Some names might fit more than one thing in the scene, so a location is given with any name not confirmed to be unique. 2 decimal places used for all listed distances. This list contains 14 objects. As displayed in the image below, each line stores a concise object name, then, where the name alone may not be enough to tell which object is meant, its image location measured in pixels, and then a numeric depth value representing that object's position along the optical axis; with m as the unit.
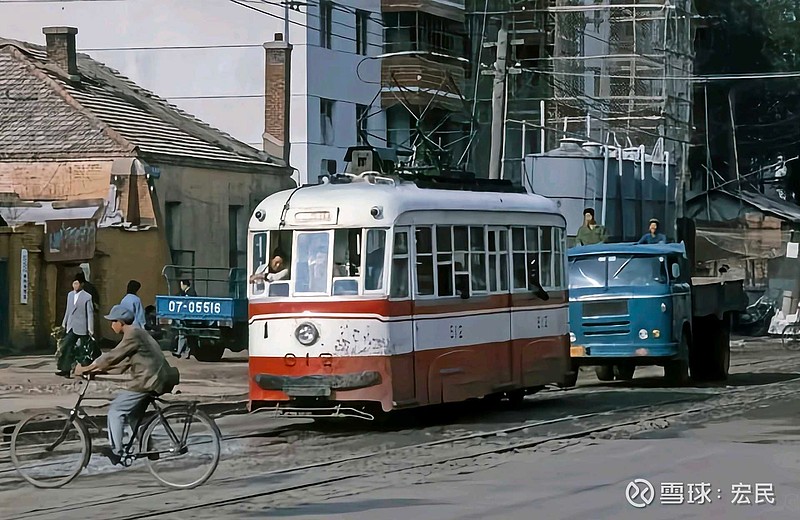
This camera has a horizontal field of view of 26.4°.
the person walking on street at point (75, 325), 26.19
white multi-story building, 43.34
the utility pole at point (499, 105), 30.44
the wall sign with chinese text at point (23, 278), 32.50
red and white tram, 17.70
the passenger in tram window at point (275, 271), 18.22
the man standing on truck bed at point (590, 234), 28.27
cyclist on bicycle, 13.18
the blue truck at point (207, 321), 30.25
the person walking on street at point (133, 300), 25.17
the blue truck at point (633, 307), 24.45
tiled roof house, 33.88
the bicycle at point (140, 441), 13.22
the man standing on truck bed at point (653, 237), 26.56
